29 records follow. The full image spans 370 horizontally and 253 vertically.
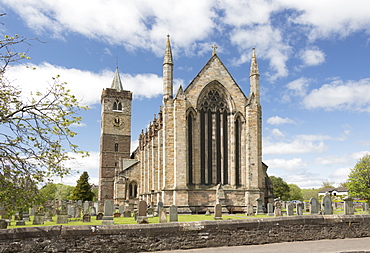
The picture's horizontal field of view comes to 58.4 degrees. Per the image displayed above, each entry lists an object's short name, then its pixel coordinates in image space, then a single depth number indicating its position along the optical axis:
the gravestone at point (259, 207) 26.75
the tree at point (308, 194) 118.15
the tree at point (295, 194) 89.76
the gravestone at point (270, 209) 23.89
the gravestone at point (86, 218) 22.12
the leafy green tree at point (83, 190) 61.96
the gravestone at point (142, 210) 17.85
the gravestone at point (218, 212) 18.81
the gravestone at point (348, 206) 14.73
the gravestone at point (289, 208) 19.42
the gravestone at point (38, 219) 19.50
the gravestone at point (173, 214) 15.03
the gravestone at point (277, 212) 20.17
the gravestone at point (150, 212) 25.11
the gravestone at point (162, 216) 14.77
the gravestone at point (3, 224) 10.80
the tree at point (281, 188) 74.12
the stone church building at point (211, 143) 27.86
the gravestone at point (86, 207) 27.69
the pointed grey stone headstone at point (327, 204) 16.16
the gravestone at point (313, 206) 17.65
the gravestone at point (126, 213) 26.99
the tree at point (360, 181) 38.94
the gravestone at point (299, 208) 19.69
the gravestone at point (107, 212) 16.47
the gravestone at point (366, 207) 29.73
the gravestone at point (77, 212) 24.69
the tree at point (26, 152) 8.26
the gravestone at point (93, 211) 27.80
